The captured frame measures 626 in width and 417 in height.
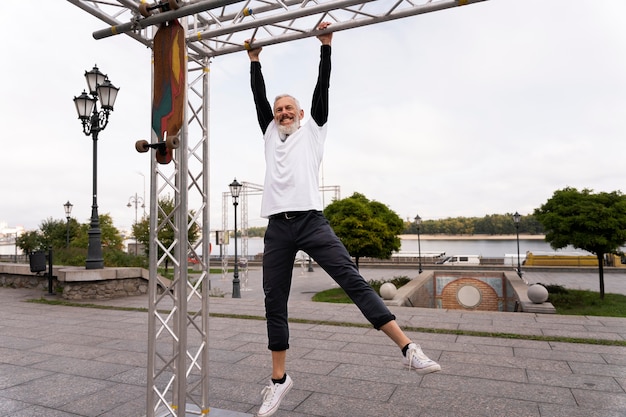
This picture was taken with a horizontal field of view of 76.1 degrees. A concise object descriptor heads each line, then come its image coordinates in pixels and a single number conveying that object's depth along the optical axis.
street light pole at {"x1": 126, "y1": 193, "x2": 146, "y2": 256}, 45.38
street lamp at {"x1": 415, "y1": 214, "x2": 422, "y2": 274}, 27.42
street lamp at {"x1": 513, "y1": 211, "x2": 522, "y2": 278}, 24.07
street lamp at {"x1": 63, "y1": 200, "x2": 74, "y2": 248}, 25.05
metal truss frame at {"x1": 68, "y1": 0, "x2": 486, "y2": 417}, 2.84
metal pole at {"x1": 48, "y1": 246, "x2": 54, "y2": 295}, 11.20
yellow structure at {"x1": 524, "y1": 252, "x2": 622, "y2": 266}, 26.84
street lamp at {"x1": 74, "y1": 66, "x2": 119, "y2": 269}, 10.77
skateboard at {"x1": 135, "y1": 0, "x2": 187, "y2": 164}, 2.68
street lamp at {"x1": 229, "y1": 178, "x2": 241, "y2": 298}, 17.50
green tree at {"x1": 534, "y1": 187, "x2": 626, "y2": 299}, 13.29
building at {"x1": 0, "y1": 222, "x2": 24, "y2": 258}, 96.14
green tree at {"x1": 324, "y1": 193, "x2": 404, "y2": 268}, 17.69
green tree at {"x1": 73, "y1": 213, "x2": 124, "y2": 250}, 33.96
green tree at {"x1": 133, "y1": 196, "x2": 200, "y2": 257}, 23.99
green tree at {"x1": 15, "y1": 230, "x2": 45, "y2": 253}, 29.88
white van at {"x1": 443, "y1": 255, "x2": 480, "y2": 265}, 33.62
